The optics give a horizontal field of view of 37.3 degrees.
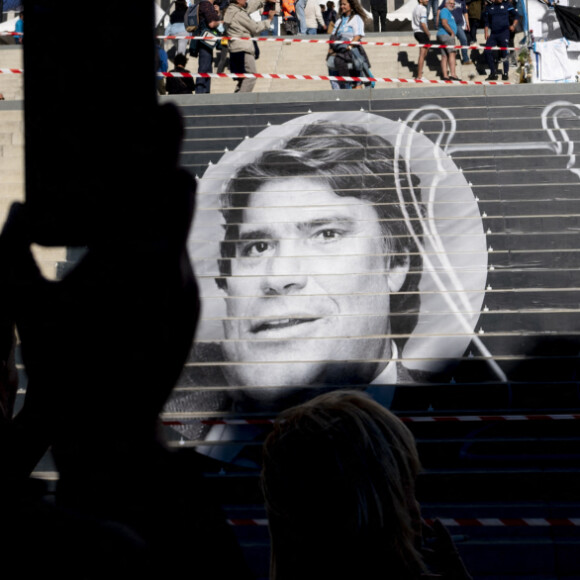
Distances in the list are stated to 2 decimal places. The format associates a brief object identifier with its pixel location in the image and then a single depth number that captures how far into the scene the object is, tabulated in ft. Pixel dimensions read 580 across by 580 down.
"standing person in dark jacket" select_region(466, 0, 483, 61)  46.03
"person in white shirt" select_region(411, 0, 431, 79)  42.25
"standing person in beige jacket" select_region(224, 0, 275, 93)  34.40
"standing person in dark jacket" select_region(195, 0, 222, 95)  36.11
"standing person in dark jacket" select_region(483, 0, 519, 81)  39.96
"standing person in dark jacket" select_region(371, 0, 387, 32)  55.47
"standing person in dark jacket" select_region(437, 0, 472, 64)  40.67
